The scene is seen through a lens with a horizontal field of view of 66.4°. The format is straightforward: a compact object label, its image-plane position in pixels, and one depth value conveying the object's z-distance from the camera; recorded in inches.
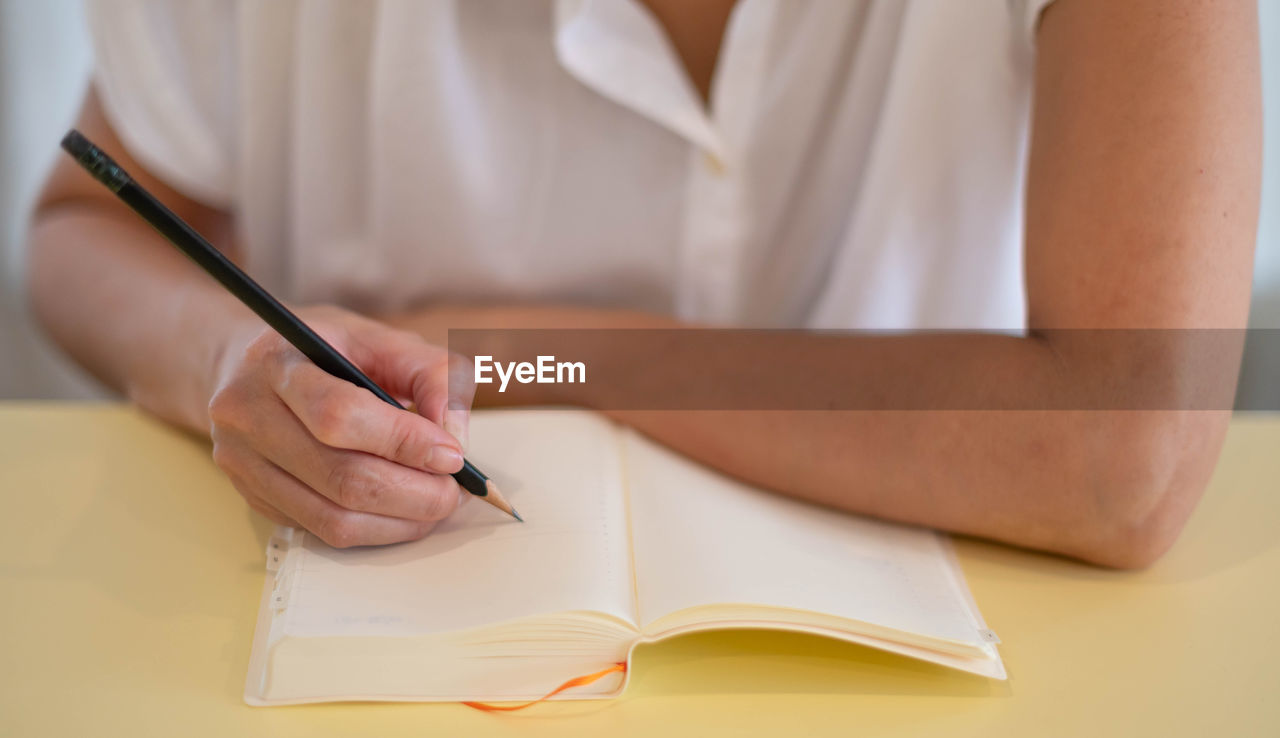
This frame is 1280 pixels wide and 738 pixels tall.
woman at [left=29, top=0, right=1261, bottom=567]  23.4
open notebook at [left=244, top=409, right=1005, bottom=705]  19.4
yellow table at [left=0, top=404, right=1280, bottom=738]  19.0
